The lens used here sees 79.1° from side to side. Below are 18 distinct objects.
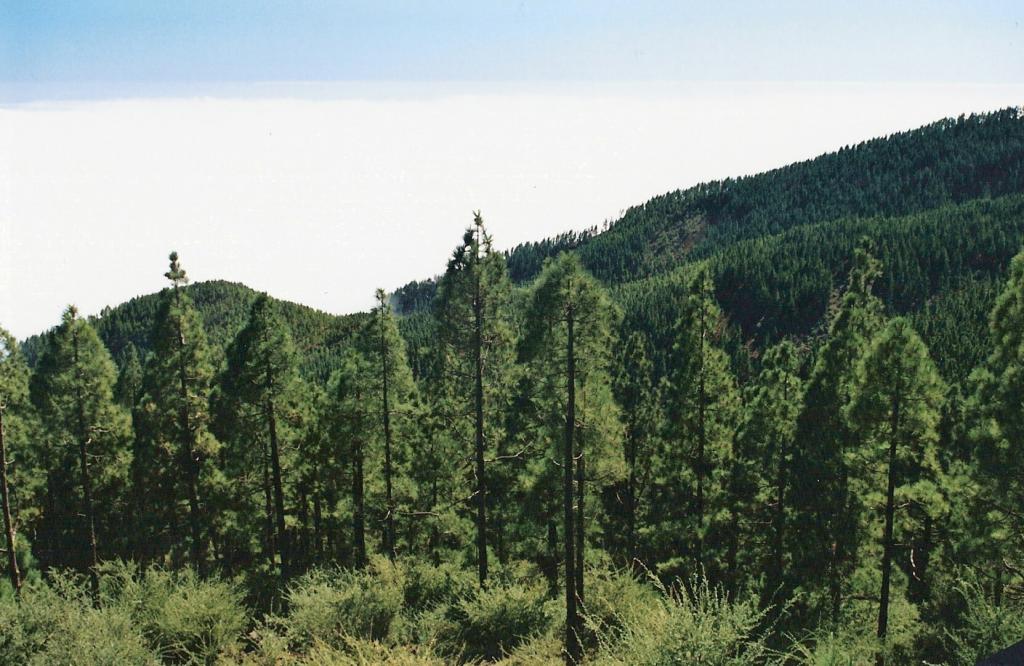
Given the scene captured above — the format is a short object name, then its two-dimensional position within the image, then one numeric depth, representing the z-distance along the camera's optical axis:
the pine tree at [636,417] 32.09
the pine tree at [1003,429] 15.95
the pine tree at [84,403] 25.59
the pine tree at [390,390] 26.53
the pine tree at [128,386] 47.12
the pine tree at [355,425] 27.39
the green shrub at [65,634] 14.23
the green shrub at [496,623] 20.58
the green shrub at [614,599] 21.09
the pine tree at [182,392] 26.27
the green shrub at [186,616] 18.80
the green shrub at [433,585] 24.30
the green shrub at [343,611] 18.77
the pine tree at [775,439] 27.17
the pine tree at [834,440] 23.69
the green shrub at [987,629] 15.16
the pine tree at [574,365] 19.77
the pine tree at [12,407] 22.80
